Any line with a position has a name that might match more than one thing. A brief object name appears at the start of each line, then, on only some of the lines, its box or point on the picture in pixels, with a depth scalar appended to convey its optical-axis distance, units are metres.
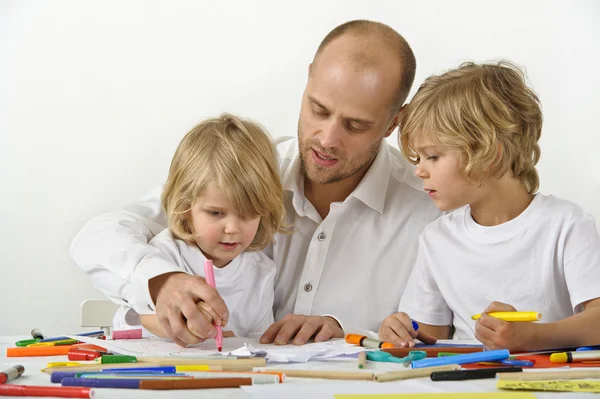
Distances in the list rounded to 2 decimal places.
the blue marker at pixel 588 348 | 2.18
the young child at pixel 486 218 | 2.44
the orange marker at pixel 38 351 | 2.18
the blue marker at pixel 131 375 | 1.89
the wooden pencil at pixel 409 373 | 1.95
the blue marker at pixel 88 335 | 2.34
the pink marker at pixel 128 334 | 2.41
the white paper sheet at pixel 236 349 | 2.16
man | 2.70
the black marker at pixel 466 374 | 1.94
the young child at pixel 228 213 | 2.52
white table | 1.84
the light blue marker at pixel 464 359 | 2.03
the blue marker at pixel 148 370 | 1.94
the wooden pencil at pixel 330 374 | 1.96
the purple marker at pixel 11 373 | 1.90
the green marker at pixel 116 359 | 2.05
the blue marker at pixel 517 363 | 2.05
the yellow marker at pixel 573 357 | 2.09
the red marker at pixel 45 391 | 1.81
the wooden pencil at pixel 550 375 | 1.92
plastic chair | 2.77
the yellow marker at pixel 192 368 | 1.99
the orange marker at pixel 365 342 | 2.27
